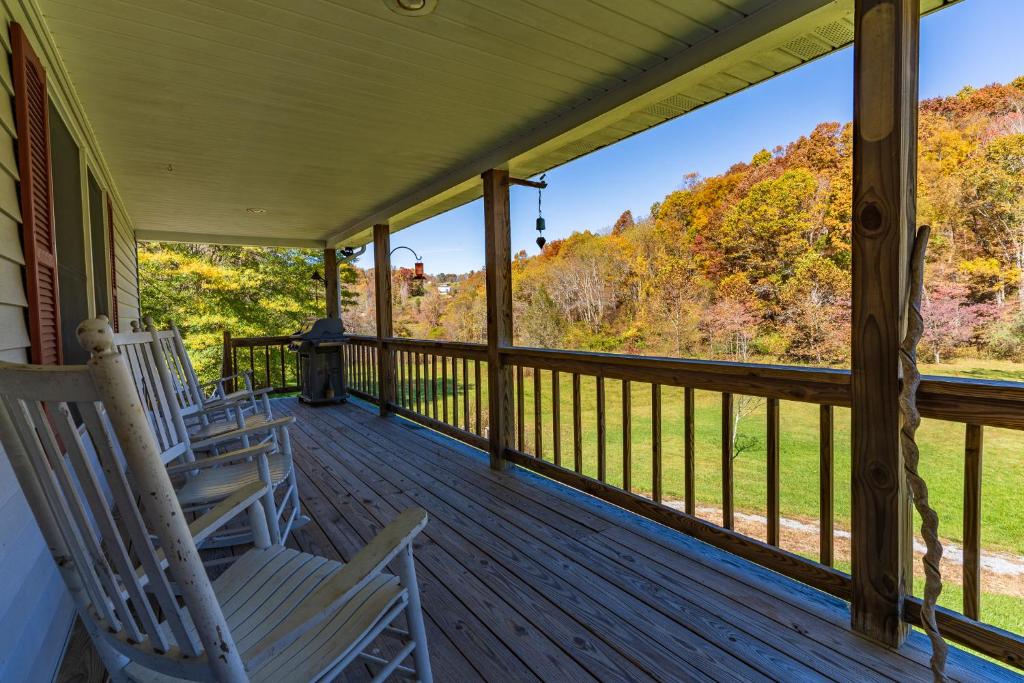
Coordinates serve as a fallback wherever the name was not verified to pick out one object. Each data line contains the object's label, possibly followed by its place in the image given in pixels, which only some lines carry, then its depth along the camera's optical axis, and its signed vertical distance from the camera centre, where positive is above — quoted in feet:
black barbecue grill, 19.90 -1.48
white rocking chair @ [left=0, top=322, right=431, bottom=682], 2.24 -1.34
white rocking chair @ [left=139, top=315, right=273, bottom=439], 8.97 -1.41
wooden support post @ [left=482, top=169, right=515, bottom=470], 11.83 +0.47
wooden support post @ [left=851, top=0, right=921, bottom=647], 5.11 +0.25
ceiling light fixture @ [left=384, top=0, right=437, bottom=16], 6.34 +4.13
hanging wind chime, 15.14 +2.82
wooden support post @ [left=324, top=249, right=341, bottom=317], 23.32 +2.14
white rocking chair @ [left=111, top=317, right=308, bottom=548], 6.35 -1.64
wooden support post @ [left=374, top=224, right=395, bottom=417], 17.84 +0.32
